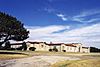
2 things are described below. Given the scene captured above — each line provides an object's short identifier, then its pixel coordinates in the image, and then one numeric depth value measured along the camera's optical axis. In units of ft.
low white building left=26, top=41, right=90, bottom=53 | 130.48
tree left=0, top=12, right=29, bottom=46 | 66.74
